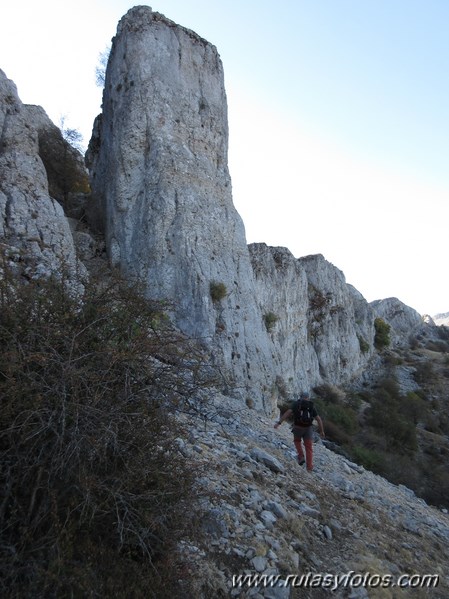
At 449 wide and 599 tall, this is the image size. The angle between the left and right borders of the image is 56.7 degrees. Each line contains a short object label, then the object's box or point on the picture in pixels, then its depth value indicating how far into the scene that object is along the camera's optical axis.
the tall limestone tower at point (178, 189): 14.37
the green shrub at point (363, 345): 33.31
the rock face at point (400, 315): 47.47
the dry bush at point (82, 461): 2.74
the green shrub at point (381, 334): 36.78
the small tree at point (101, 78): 22.85
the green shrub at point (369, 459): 14.98
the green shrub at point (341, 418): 21.33
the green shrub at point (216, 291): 14.58
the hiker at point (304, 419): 8.15
